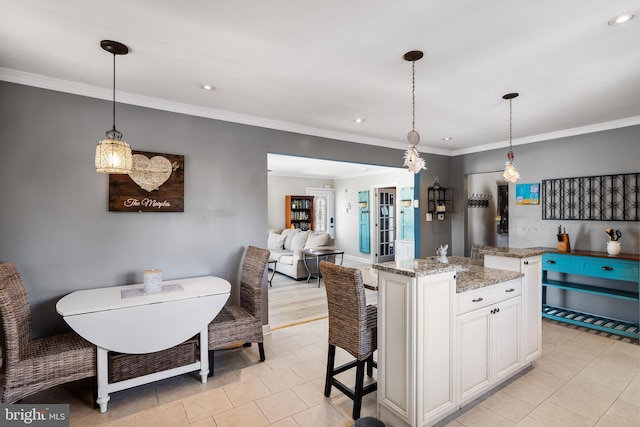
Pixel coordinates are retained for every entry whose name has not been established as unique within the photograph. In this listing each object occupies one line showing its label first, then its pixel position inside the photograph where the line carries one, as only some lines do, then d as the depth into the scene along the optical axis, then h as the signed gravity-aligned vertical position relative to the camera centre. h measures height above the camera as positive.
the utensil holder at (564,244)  3.88 -0.36
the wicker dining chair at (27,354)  1.99 -0.90
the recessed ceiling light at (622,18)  1.65 +1.02
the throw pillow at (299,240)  6.52 -0.52
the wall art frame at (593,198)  3.61 +0.20
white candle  2.54 -0.49
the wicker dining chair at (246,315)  2.72 -0.91
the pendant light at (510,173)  3.04 +0.39
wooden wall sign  2.78 +0.26
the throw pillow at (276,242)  7.33 -0.62
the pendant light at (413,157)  2.35 +0.42
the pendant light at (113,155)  2.11 +0.39
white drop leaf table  2.17 -0.74
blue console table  3.35 -0.66
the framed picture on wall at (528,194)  4.38 +0.28
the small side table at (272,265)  6.05 -1.05
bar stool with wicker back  2.08 -0.73
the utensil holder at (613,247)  3.54 -0.37
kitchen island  1.86 -0.78
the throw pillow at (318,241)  6.36 -0.52
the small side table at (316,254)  5.95 -0.74
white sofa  6.21 -0.72
